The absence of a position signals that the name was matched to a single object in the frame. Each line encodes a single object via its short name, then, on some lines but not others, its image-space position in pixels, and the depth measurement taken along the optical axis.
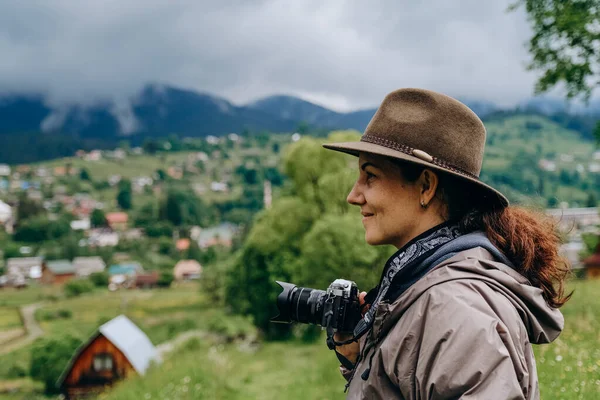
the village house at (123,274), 69.38
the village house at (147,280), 68.88
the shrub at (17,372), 34.59
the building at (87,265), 78.69
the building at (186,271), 74.75
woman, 1.35
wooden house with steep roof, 21.92
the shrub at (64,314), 52.47
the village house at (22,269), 73.62
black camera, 1.98
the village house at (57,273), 75.56
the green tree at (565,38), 8.73
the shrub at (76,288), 65.50
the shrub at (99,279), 70.06
